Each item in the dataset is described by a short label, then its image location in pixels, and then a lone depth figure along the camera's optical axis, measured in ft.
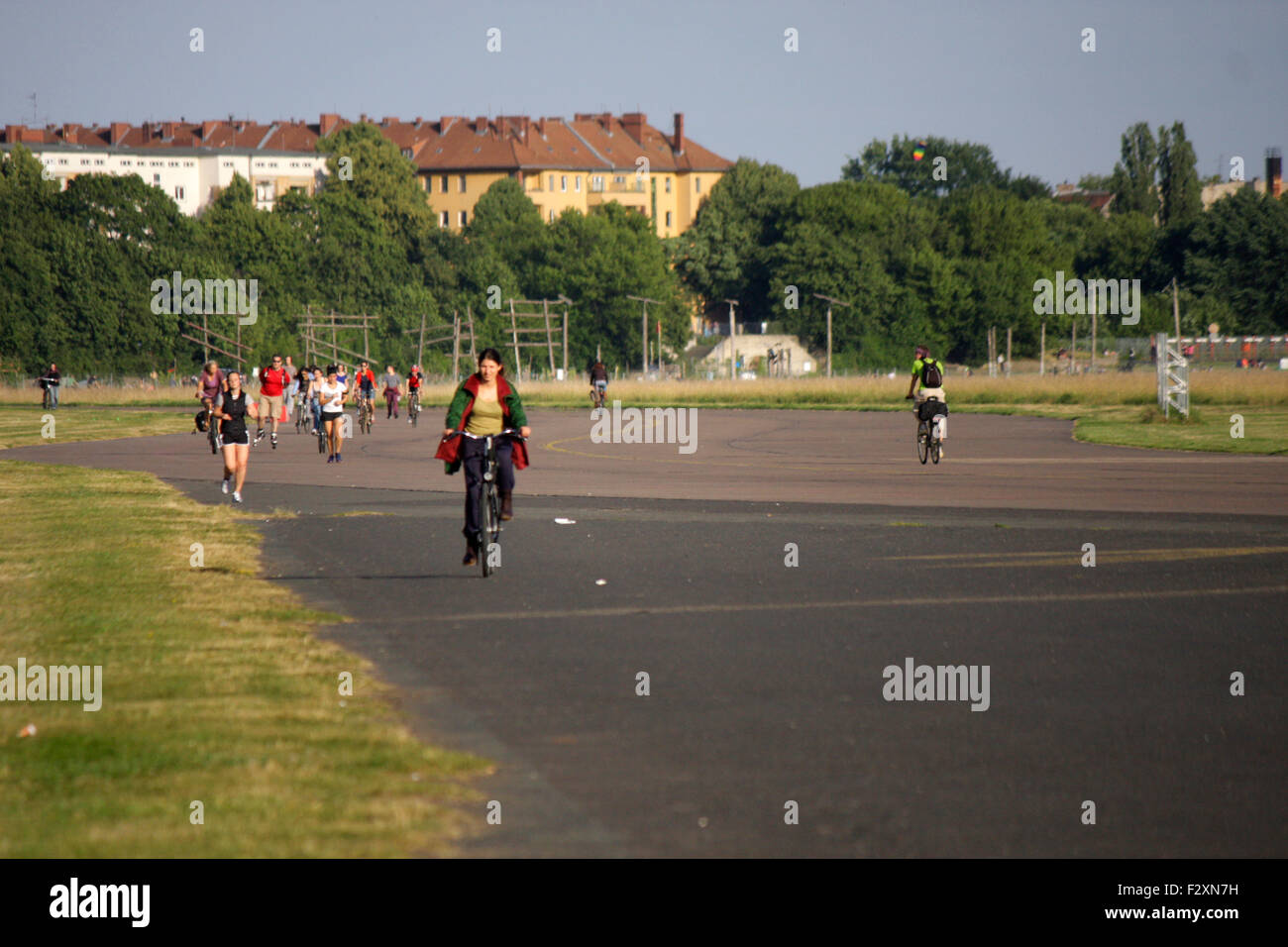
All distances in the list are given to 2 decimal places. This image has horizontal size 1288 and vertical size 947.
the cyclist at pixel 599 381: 179.11
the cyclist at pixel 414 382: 164.17
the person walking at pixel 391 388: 170.98
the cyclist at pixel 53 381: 219.61
